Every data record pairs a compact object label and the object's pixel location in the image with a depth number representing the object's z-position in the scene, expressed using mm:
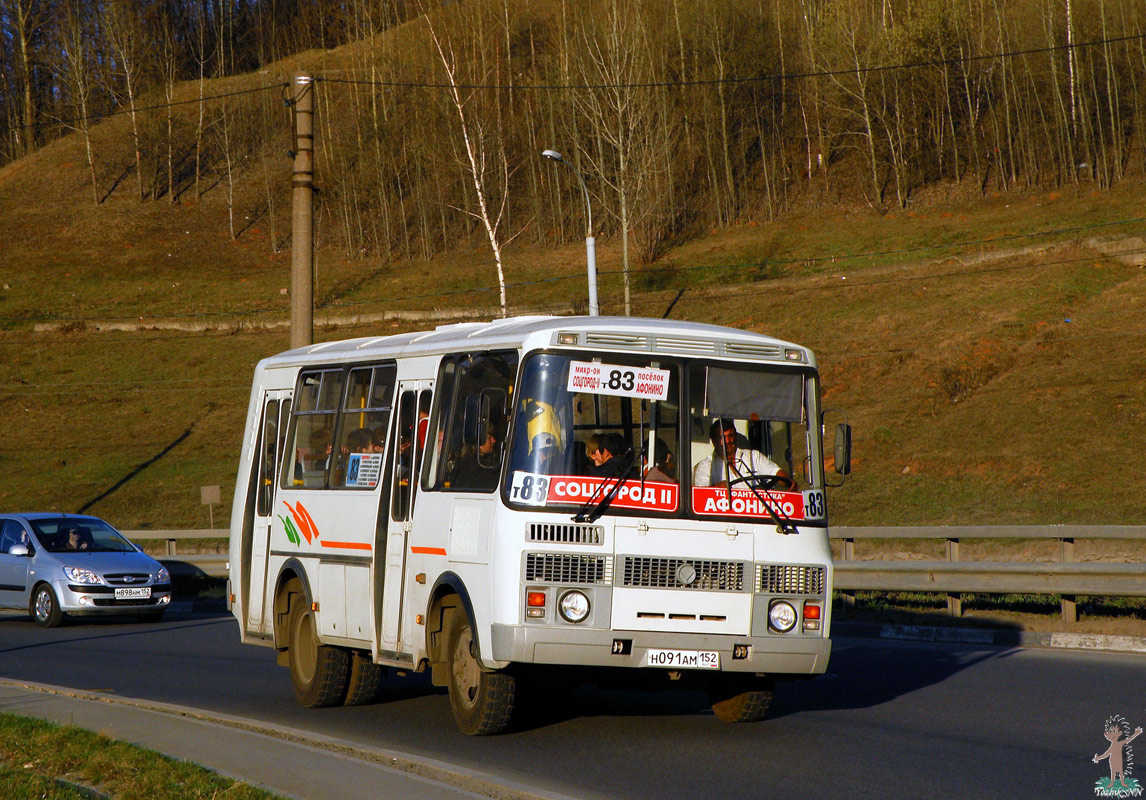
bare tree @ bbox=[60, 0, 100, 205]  80500
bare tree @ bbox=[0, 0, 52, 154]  92250
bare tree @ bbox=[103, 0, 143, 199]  79500
